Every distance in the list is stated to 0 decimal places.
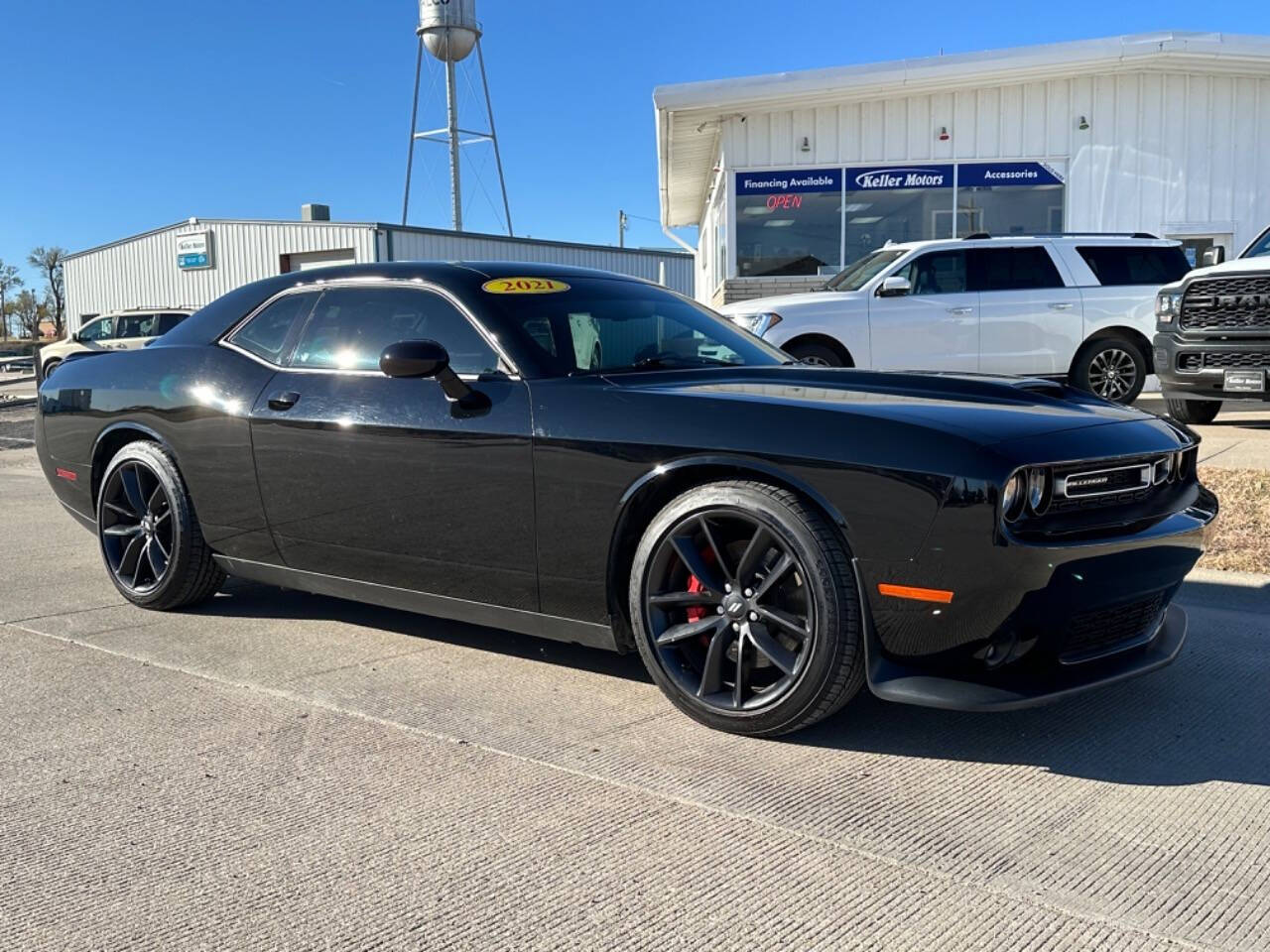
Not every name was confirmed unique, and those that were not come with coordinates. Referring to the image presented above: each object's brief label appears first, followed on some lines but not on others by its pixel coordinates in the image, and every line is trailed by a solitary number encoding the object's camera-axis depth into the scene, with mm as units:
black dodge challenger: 2818
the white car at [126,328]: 21969
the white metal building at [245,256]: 28031
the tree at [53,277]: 88750
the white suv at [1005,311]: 10211
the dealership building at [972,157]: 15641
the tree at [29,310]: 93375
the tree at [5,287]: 93062
